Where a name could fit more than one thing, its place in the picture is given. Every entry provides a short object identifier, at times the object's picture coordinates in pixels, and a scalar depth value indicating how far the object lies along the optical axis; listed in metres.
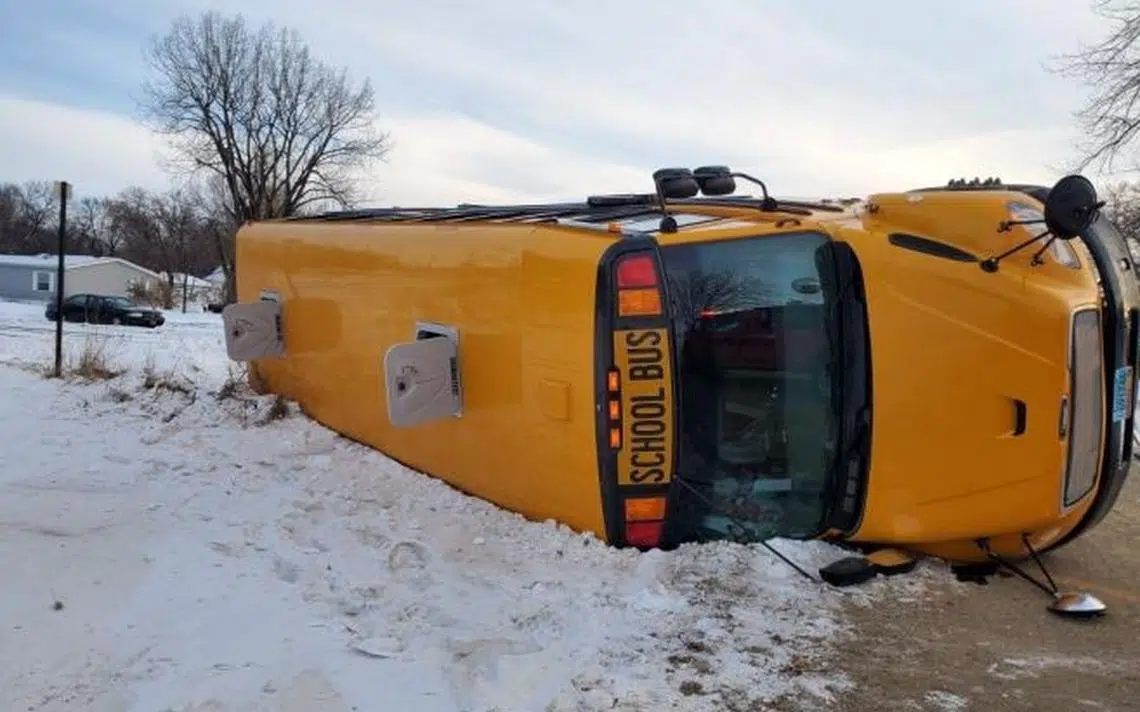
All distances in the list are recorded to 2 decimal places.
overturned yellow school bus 4.15
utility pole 11.80
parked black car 33.88
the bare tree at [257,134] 46.19
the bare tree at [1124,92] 19.34
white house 54.94
